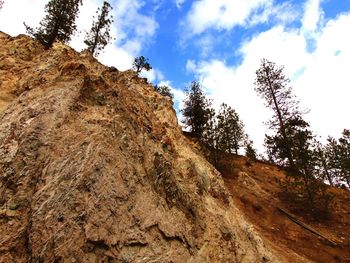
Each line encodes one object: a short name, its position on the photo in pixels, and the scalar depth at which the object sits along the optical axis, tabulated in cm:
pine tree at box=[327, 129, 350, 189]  3079
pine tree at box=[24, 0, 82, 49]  2555
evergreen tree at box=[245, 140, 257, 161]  3476
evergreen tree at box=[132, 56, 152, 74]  3447
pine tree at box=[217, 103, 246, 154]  2131
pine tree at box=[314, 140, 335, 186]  3547
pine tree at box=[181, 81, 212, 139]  2784
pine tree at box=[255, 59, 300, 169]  2684
